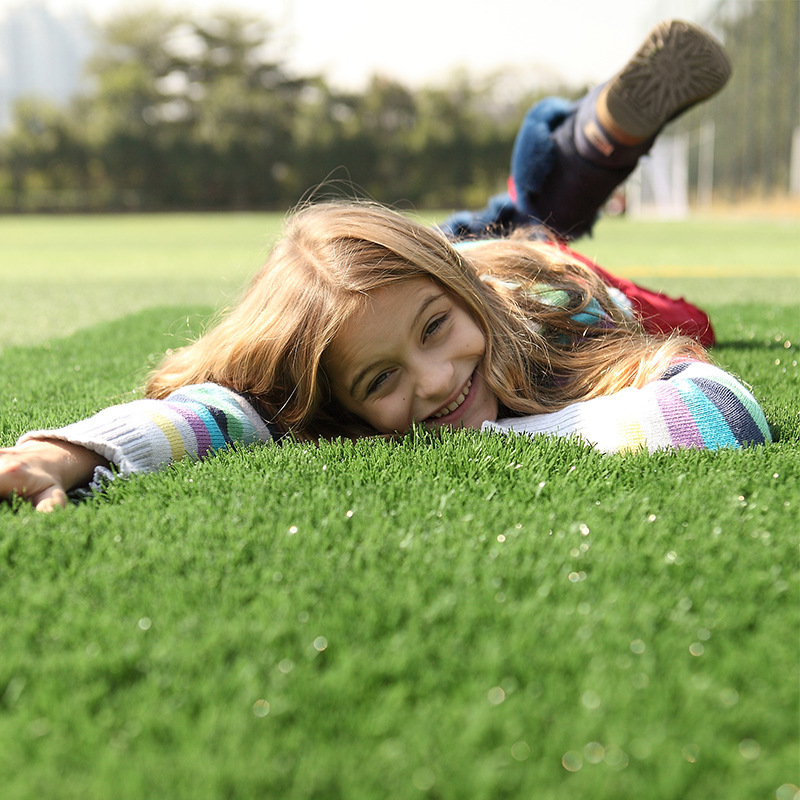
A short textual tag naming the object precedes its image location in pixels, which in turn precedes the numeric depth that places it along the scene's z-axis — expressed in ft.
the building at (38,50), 487.20
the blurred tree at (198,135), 113.09
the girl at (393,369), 5.19
